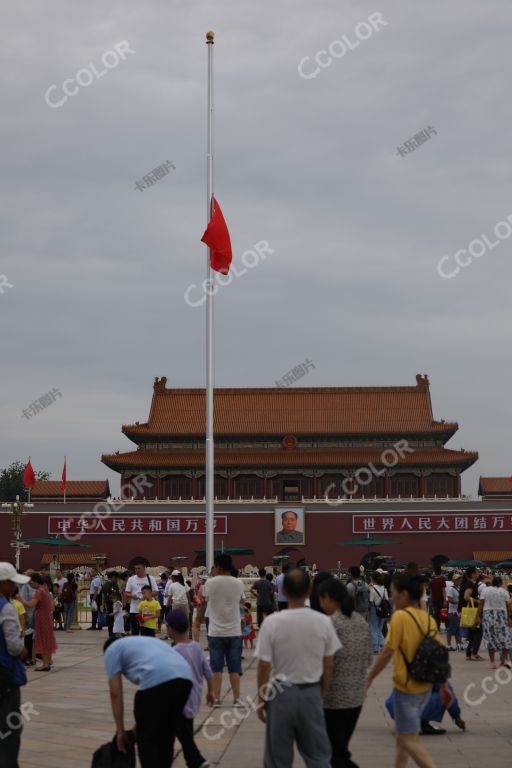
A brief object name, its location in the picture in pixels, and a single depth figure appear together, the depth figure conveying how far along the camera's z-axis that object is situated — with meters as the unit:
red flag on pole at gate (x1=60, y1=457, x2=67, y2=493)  49.28
